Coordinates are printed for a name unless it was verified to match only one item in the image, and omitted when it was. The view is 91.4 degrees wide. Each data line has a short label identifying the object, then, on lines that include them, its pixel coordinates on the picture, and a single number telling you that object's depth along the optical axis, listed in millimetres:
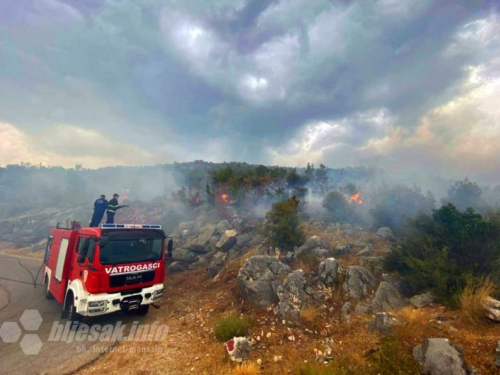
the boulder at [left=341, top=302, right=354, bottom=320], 7523
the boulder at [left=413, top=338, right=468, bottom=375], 4621
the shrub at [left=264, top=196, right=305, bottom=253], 13008
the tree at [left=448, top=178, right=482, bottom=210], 26734
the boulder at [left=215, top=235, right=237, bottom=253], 15727
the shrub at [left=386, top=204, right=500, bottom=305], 7554
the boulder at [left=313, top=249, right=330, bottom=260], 11380
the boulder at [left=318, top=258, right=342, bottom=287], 9102
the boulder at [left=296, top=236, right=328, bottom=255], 12250
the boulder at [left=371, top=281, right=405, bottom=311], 7750
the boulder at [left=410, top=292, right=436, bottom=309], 7504
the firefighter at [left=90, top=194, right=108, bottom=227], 12734
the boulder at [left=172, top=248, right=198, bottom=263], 15375
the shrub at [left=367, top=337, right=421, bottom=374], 4996
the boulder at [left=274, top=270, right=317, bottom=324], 7675
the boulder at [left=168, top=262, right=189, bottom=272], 14306
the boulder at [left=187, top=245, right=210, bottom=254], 16719
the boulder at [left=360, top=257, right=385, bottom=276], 9591
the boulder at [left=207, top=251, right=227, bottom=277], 12562
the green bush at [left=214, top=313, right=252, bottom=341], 6867
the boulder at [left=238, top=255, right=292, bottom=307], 8719
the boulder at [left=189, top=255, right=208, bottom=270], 14492
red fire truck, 6914
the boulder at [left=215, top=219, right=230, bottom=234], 18492
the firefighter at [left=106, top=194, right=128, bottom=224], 12828
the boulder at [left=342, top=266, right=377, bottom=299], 8492
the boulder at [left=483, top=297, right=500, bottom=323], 5906
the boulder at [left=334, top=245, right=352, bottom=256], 11742
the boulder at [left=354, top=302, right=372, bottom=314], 7598
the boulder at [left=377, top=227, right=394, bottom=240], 15414
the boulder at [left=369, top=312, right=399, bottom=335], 6168
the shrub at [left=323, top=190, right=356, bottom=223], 22517
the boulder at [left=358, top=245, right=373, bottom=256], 11536
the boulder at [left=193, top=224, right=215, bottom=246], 17452
